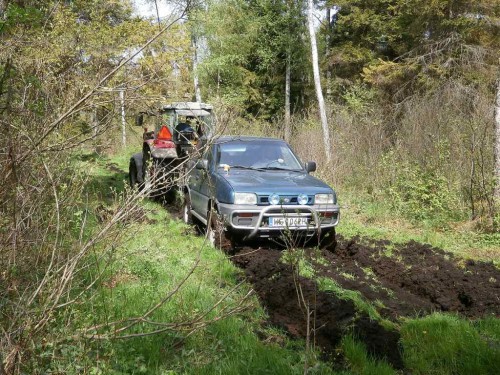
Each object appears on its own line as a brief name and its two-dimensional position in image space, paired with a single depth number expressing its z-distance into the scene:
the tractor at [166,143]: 10.94
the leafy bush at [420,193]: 10.30
